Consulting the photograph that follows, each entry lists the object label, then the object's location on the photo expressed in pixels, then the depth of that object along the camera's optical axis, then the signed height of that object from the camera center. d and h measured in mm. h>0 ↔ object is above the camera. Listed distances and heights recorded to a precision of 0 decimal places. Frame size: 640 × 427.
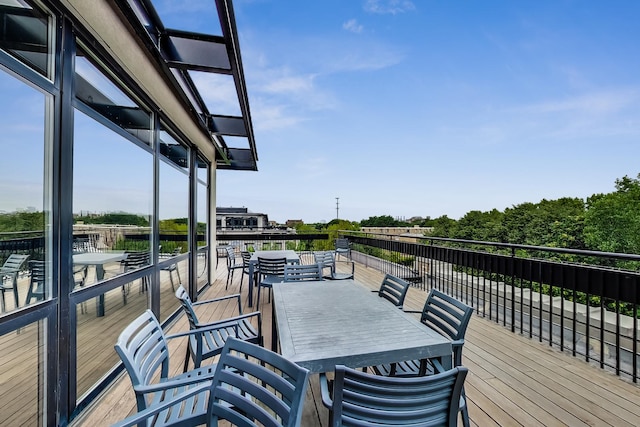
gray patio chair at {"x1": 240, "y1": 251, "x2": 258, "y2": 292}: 5556 -840
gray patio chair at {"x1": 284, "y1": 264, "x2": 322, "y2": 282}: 3596 -717
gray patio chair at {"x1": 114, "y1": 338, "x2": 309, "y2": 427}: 990 -675
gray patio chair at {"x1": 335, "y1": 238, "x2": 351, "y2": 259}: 8234 -824
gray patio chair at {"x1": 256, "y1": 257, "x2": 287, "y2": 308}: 4281 -813
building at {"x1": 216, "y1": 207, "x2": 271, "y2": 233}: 26250 -470
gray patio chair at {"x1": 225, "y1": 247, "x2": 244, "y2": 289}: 5832 -935
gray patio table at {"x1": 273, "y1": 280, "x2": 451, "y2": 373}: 1381 -663
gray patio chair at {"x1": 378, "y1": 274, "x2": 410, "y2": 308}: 2402 -662
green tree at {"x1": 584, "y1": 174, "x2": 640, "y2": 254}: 16312 -353
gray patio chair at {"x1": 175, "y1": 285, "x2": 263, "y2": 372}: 1943 -940
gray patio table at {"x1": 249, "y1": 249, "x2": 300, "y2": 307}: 4438 -779
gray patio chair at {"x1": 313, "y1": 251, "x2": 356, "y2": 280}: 4848 -838
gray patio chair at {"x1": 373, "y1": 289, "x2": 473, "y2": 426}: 1690 -717
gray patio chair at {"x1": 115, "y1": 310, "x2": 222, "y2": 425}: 1232 -733
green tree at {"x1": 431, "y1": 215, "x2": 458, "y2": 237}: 26288 -906
